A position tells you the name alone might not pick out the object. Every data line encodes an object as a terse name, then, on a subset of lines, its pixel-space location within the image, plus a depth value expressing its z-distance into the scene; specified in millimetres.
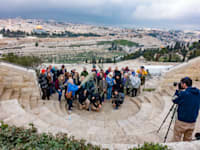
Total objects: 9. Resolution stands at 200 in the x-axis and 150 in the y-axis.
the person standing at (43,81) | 6220
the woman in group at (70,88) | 5598
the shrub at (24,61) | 24570
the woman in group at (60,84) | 6441
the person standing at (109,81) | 6902
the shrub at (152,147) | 2563
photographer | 3039
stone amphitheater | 4172
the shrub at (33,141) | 2527
